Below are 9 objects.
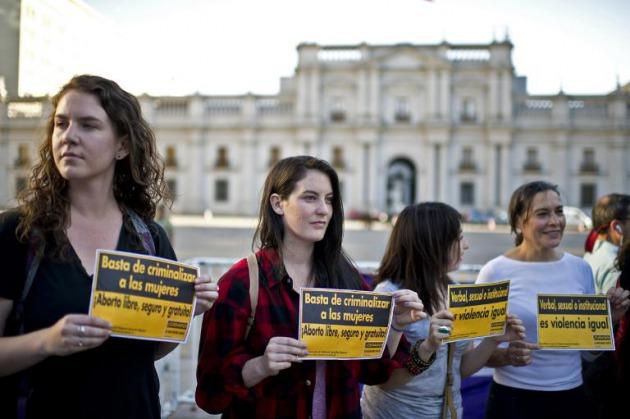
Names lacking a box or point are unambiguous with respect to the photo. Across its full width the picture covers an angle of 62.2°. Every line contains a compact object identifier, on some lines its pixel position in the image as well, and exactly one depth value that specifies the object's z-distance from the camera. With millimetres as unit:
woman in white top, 2775
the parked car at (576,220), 27375
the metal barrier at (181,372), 4301
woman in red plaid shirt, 2039
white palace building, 36656
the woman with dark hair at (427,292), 2479
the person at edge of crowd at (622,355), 2850
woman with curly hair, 1687
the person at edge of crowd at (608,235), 3596
